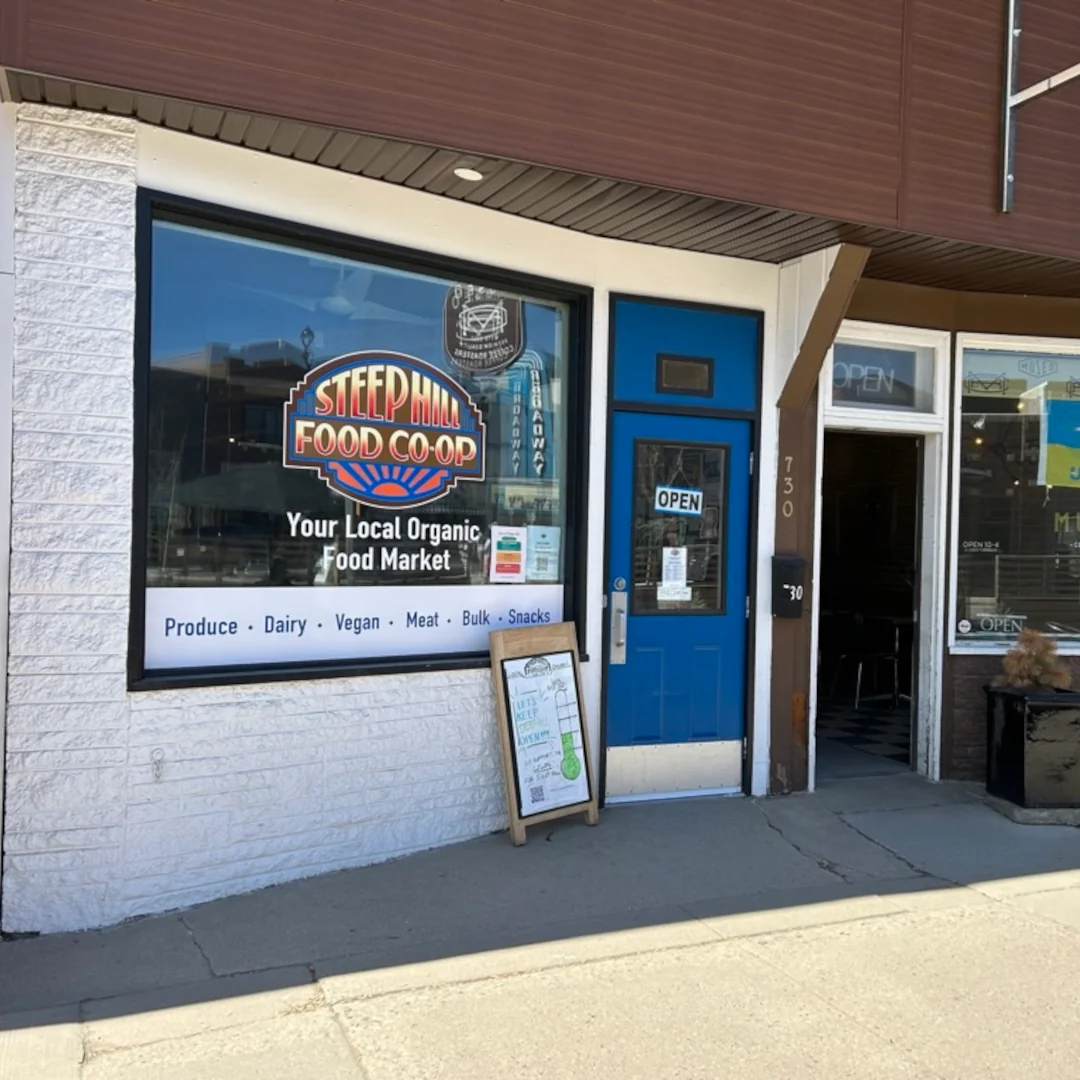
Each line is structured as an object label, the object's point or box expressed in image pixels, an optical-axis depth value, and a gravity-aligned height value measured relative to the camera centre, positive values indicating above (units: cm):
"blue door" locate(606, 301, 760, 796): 586 -6
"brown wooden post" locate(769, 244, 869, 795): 620 -8
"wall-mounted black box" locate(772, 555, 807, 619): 612 -28
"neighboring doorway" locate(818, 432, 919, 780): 934 -43
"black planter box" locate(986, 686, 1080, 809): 593 -120
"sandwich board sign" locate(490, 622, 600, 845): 517 -99
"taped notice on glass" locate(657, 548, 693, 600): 600 -23
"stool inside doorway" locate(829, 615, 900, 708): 960 -100
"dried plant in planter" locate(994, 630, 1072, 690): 621 -75
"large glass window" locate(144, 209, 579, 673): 443 +36
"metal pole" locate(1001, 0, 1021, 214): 558 +244
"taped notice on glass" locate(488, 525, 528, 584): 544 -11
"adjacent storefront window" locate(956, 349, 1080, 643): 689 +33
